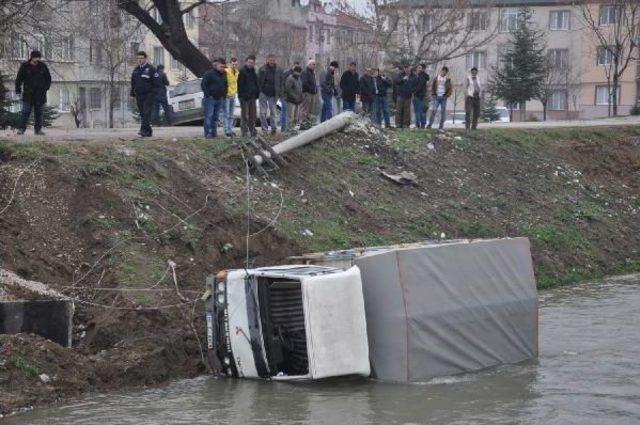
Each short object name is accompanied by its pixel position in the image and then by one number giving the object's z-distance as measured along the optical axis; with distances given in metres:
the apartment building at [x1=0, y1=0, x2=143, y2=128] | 33.16
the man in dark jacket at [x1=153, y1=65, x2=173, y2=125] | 25.83
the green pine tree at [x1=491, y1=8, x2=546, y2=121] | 61.84
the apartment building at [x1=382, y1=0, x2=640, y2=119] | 77.69
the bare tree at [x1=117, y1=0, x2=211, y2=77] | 36.56
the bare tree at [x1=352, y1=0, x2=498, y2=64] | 49.81
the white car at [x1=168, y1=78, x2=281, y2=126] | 37.16
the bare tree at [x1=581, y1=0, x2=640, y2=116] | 56.88
